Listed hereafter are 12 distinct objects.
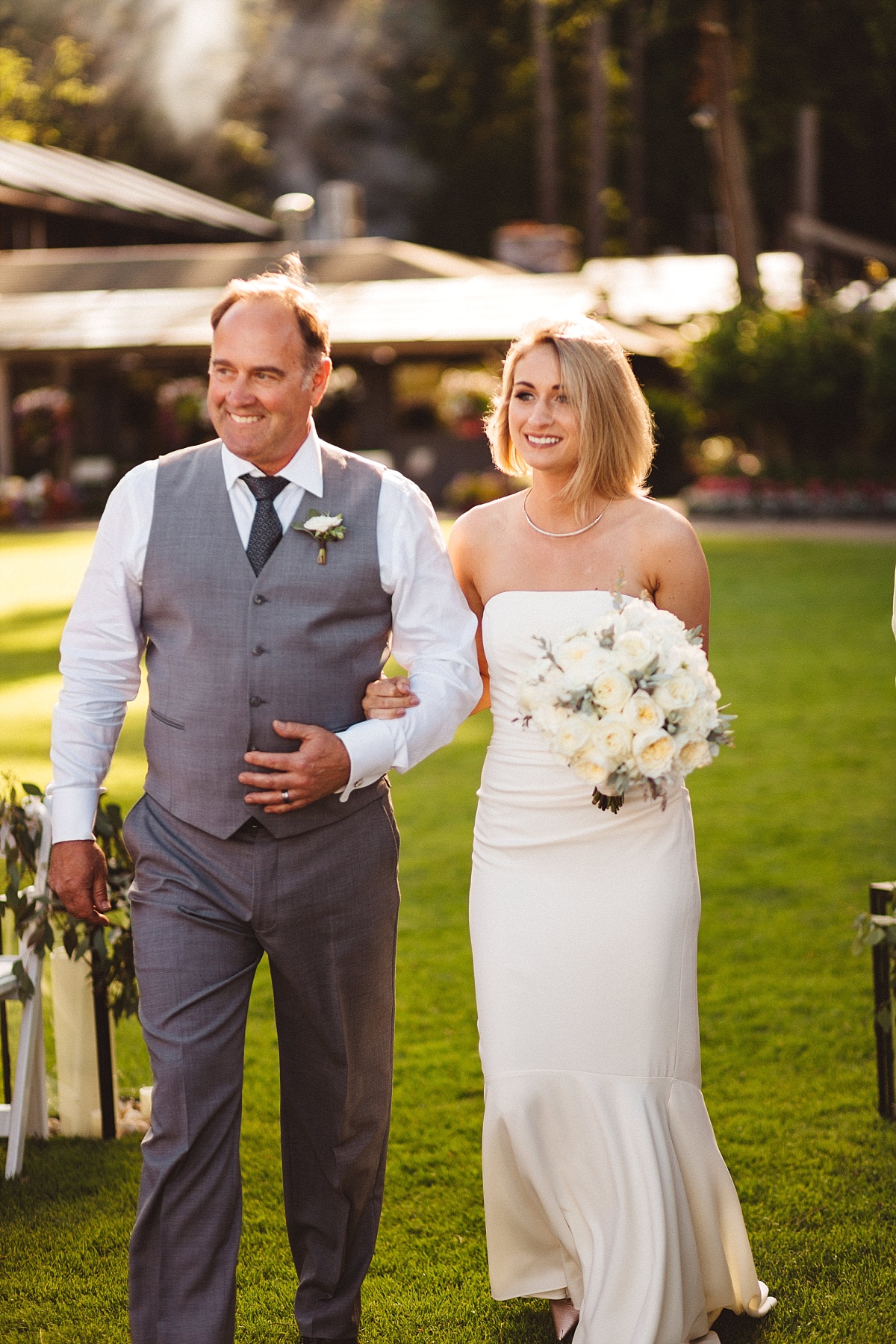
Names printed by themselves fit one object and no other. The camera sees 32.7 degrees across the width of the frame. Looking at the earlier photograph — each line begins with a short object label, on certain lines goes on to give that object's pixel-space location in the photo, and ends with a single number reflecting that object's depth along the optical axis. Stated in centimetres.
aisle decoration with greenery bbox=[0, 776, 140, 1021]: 413
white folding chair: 418
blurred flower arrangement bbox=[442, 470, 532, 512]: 2420
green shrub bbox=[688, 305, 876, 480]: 2339
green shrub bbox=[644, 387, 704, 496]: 2614
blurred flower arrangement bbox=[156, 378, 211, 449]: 2594
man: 300
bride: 342
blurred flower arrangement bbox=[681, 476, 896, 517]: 2372
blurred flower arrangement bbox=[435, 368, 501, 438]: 2466
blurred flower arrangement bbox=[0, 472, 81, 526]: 2497
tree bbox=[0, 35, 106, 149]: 4781
